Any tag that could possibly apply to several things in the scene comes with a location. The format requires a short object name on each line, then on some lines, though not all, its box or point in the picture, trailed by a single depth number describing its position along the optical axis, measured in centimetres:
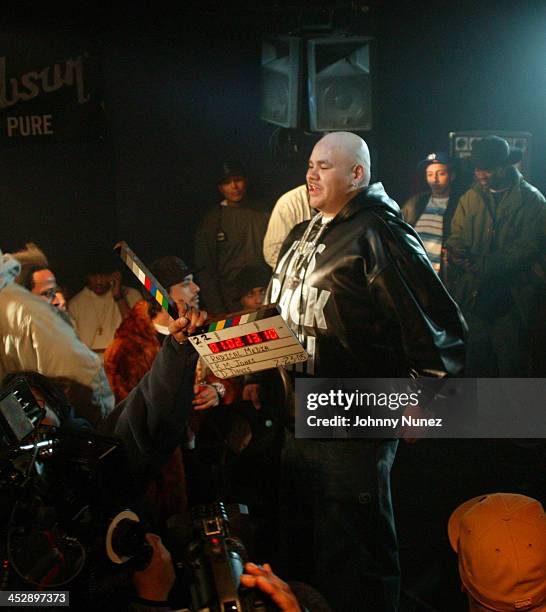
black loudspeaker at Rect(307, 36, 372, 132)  306
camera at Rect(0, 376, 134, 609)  192
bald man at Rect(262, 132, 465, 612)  289
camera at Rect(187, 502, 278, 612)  174
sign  321
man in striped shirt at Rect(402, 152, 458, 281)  306
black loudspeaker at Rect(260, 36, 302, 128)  310
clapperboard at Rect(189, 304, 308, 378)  273
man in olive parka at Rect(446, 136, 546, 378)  306
